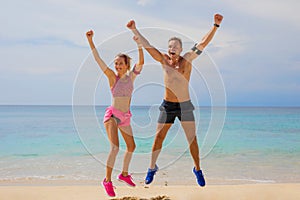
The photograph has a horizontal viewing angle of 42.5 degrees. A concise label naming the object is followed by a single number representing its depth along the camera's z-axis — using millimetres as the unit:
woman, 5242
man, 5355
